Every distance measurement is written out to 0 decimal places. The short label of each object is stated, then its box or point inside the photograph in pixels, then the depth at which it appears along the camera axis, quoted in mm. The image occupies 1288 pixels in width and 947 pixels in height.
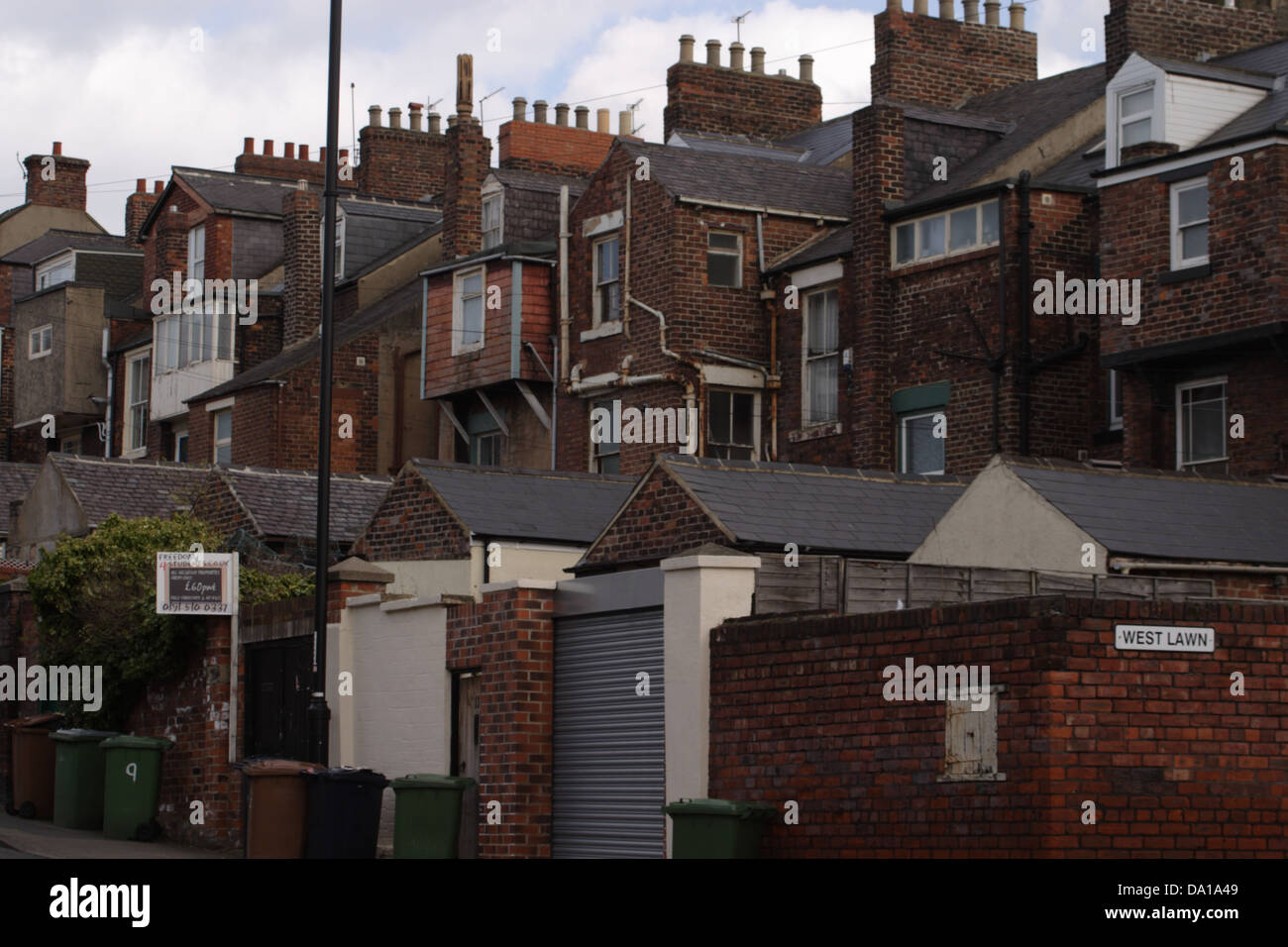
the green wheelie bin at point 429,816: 17859
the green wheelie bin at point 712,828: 14773
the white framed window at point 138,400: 49062
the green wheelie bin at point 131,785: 22234
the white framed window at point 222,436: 43188
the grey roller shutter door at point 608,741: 17114
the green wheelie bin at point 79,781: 23156
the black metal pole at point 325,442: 19359
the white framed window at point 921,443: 30797
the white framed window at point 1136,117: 28438
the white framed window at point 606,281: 35719
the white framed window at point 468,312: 38188
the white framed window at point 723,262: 34062
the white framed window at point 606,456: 35344
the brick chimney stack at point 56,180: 61375
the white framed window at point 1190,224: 27109
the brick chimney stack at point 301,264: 43344
